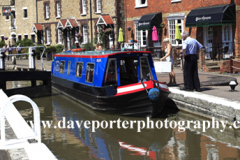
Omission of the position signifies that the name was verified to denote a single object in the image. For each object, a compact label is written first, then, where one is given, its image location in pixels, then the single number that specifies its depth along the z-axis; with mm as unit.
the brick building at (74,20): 29000
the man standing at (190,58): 10962
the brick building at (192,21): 19588
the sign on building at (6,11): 41188
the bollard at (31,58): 16719
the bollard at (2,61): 17958
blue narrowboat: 10031
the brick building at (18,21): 39188
